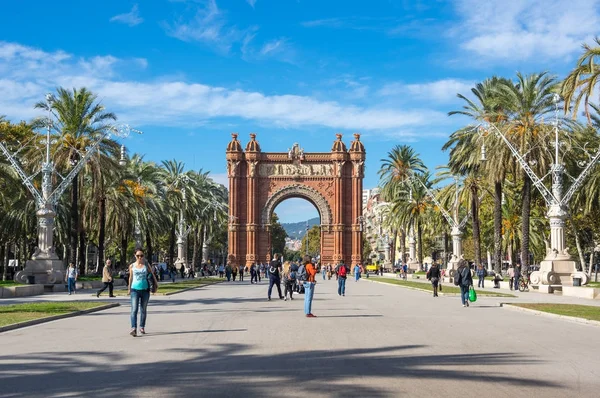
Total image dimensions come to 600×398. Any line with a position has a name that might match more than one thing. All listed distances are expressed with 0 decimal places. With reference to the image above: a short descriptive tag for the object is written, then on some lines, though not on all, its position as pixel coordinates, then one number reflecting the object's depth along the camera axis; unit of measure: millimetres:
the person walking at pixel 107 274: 26895
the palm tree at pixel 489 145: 38188
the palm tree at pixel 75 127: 39438
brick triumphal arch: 85438
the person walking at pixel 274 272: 26359
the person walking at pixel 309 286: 18281
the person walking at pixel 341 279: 31172
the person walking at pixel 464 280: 23817
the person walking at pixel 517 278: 36656
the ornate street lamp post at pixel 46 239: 33281
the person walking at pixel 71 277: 30297
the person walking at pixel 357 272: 55812
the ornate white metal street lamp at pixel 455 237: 49750
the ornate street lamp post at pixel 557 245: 32844
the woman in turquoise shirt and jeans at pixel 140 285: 13648
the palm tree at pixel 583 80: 23094
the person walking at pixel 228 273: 54469
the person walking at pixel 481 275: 40531
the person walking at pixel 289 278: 27172
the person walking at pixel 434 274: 29469
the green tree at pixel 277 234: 129913
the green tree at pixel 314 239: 163875
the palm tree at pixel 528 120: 37188
